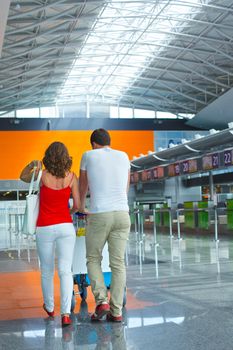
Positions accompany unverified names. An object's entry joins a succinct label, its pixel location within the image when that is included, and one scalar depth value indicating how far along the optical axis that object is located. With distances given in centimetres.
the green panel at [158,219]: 2348
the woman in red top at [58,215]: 466
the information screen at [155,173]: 2659
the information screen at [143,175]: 2809
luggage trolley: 569
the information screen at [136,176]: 2961
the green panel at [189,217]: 2084
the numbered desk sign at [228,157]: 1880
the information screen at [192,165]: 2228
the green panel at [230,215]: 1713
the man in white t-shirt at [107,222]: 461
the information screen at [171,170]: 2447
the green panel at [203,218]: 1948
